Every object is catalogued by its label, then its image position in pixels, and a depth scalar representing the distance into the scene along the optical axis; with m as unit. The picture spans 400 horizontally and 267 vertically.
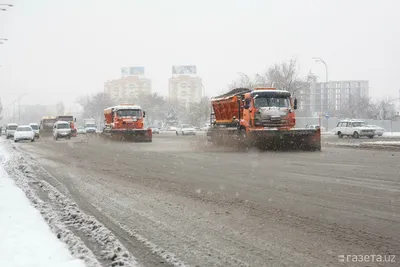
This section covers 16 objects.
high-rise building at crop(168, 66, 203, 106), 195.88
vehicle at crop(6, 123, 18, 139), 55.09
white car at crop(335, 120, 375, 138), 41.66
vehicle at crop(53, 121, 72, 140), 45.41
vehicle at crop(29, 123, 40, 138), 52.31
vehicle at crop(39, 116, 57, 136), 57.00
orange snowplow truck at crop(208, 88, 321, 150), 21.88
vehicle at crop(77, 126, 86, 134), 74.89
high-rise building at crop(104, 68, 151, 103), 175.62
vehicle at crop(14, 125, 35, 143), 41.47
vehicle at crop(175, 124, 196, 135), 62.91
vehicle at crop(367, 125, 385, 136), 44.60
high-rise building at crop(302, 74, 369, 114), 189.80
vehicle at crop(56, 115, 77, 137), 56.28
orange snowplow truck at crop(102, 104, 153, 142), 35.75
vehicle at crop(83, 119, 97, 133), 71.85
